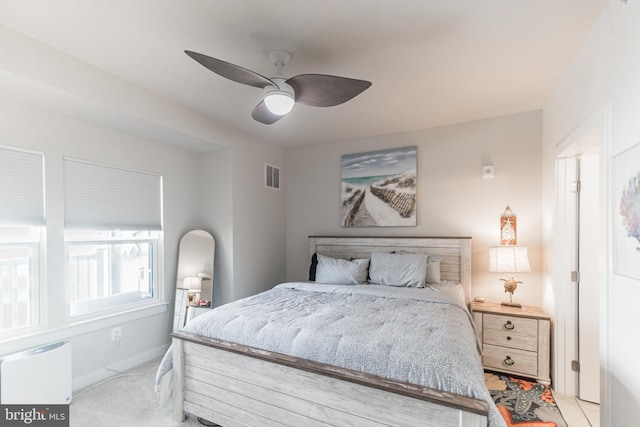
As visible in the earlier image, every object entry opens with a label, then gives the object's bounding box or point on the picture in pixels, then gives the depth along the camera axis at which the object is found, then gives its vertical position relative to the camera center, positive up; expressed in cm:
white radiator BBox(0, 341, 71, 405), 191 -111
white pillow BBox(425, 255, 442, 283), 316 -65
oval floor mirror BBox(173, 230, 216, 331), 331 -74
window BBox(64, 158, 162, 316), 262 -22
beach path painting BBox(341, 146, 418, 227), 364 +28
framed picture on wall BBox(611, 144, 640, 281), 129 -2
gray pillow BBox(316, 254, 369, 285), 318 -67
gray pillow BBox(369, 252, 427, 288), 298 -62
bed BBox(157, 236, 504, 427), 140 -83
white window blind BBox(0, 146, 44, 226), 219 +20
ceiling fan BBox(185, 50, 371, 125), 169 +77
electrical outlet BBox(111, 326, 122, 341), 281 -115
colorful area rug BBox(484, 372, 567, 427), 207 -150
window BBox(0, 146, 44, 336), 221 -17
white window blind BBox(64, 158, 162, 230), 259 +14
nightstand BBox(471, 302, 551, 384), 258 -117
